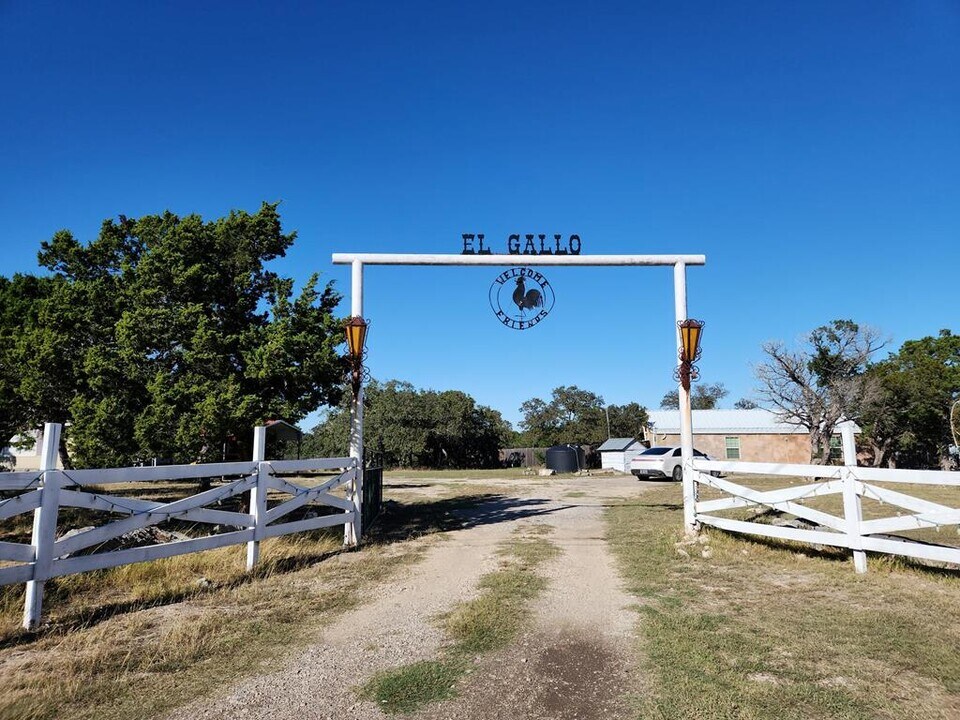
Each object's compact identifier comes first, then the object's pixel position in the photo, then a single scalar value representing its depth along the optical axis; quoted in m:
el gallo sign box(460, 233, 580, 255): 10.65
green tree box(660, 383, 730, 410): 91.50
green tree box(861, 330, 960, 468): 38.97
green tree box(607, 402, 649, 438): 63.58
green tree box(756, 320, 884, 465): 28.61
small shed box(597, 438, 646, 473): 37.12
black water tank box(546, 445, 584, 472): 34.97
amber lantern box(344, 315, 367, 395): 9.97
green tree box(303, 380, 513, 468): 46.41
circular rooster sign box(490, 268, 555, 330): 10.77
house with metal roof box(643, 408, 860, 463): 41.25
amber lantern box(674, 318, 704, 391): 10.18
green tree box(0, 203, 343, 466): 9.30
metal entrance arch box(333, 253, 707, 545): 10.08
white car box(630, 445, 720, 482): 26.08
